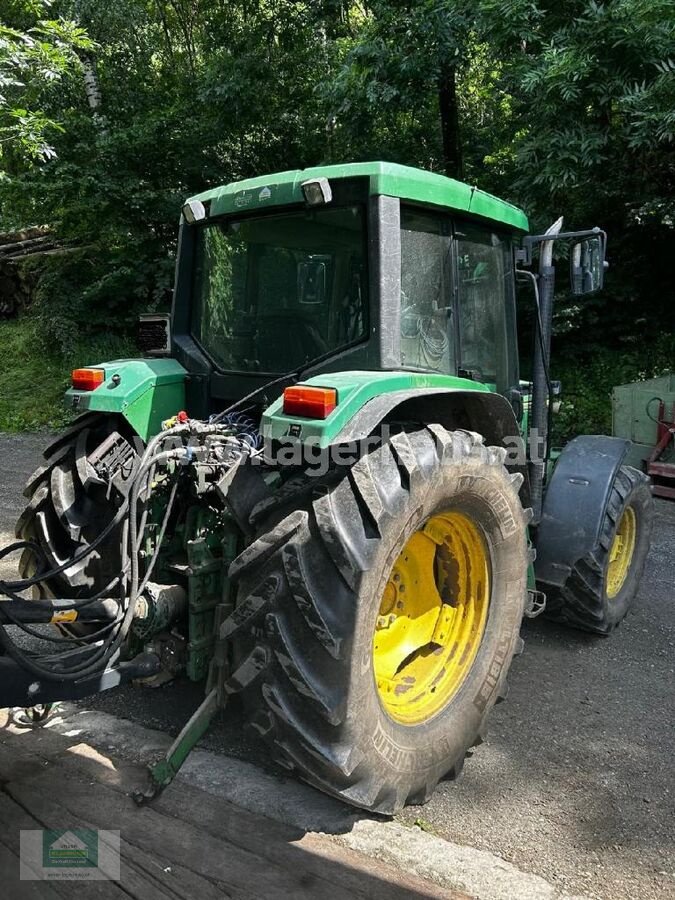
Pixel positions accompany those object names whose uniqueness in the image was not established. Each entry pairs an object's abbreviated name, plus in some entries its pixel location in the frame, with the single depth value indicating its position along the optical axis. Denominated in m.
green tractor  2.26
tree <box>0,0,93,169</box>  7.76
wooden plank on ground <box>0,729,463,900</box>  2.19
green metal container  7.31
